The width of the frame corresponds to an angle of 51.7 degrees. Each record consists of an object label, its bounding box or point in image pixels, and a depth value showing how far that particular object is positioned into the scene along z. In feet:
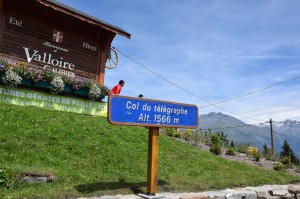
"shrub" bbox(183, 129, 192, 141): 63.37
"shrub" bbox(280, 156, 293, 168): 63.17
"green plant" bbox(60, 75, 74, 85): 55.21
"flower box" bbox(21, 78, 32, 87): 50.72
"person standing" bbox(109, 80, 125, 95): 51.71
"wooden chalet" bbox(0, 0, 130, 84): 55.52
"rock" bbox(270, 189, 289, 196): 28.94
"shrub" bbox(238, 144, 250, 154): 71.87
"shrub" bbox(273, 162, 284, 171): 53.62
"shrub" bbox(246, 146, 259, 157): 63.77
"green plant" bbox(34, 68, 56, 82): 52.01
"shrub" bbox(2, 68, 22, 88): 47.34
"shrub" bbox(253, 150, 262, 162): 60.65
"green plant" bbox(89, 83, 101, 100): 58.18
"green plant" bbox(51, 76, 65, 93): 52.95
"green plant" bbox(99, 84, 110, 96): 60.28
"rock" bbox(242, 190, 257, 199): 26.63
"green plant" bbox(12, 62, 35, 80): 49.55
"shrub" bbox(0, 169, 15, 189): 23.72
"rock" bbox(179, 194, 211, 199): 22.14
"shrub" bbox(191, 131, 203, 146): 61.94
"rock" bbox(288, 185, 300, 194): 30.40
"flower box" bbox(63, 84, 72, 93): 55.72
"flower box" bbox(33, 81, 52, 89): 52.30
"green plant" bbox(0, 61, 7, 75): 47.88
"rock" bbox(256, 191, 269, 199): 27.86
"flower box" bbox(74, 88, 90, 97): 57.82
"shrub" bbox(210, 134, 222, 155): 55.92
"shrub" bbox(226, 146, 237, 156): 60.23
